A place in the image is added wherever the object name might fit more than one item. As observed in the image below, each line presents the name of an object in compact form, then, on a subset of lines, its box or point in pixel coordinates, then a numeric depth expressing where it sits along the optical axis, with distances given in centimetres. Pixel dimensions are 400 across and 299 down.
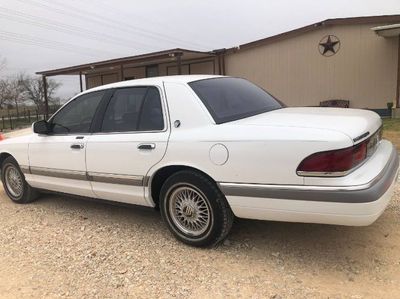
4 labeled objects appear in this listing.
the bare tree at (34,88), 4800
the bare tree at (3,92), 4378
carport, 1972
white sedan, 322
